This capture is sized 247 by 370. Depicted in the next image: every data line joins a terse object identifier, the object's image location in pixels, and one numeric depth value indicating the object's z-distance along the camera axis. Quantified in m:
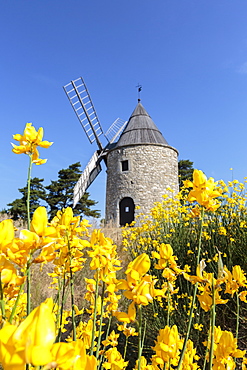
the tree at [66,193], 22.61
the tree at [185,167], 25.29
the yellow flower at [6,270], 0.77
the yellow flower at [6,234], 0.79
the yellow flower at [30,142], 1.47
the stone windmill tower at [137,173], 16.17
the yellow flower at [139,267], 0.88
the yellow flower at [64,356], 0.47
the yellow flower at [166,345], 1.35
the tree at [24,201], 19.60
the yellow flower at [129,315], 0.89
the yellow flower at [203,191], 1.39
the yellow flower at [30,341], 0.43
